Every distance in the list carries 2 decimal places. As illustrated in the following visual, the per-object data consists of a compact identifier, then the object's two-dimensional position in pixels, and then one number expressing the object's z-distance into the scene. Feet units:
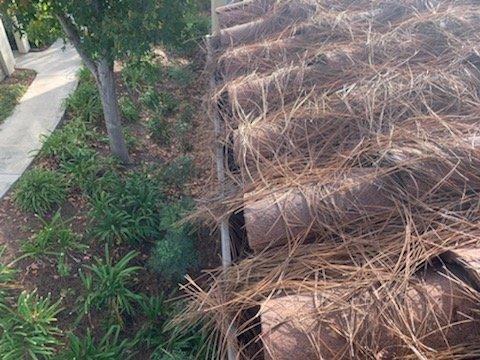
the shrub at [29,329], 10.71
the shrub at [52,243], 13.28
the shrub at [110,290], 12.04
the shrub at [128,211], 14.07
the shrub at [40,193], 14.93
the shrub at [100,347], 10.67
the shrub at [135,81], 22.97
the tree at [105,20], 11.62
